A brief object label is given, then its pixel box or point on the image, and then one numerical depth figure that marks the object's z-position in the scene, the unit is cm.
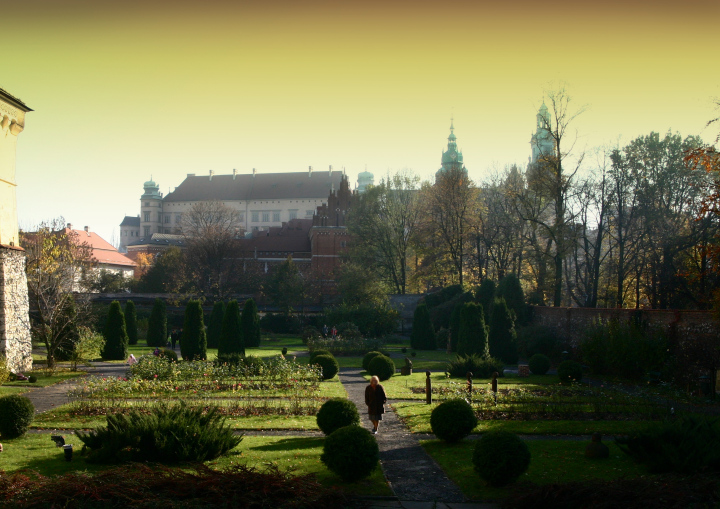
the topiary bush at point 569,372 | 2009
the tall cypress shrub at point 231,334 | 2592
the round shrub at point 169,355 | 2116
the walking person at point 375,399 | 1195
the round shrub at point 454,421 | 1107
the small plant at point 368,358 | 2216
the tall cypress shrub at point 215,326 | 3291
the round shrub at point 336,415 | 1092
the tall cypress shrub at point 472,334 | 2486
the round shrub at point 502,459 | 837
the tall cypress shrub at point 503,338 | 2742
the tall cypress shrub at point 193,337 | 2708
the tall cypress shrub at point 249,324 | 3378
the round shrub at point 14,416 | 1099
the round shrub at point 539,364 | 2281
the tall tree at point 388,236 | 5125
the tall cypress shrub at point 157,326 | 3425
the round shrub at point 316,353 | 2120
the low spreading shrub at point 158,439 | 939
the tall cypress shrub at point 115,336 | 2738
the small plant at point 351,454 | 855
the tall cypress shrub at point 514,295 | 3162
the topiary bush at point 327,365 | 2056
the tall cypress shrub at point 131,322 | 3588
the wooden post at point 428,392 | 1583
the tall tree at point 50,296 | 2341
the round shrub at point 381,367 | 2105
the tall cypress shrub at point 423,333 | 3584
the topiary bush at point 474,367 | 2180
